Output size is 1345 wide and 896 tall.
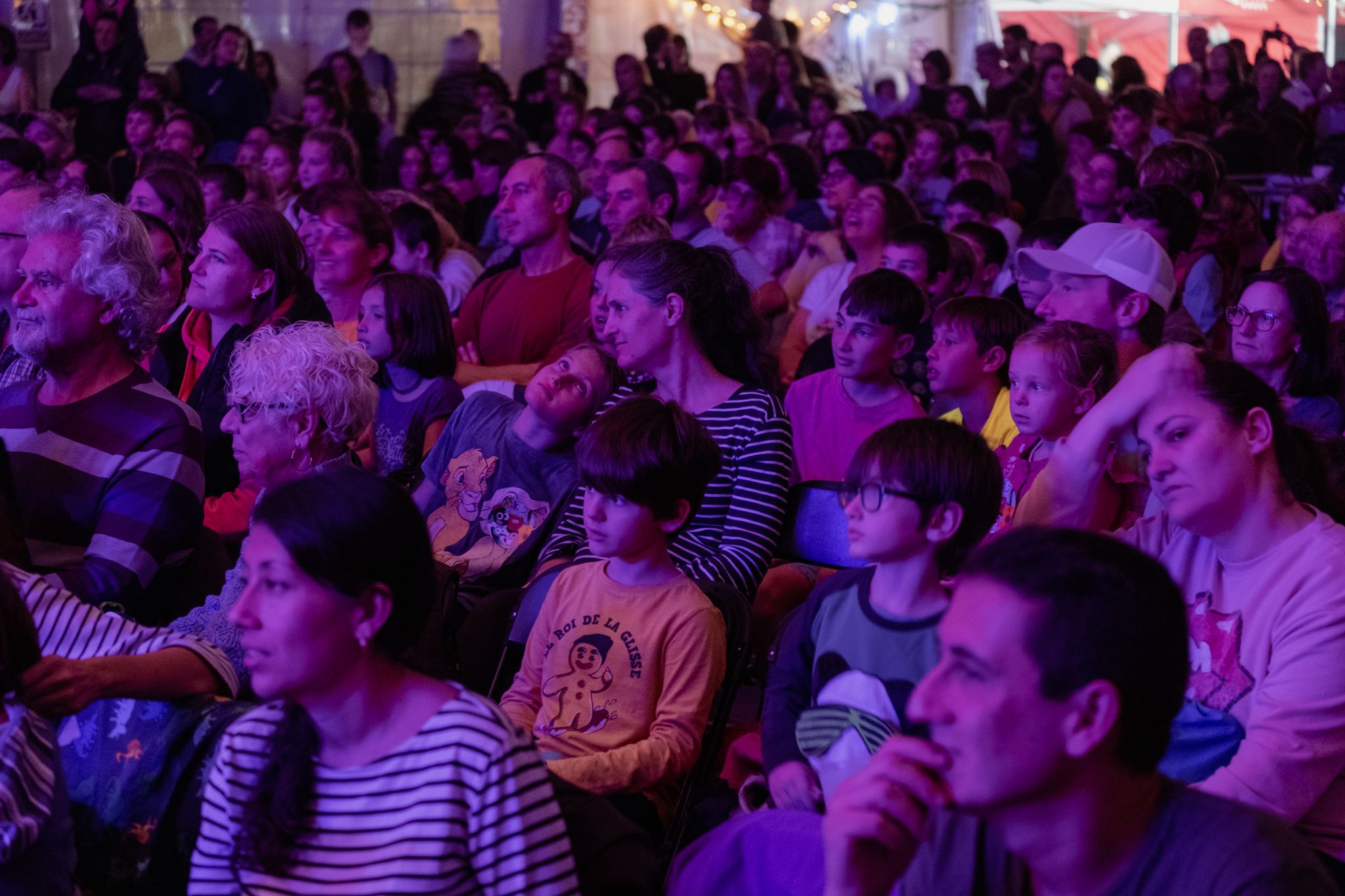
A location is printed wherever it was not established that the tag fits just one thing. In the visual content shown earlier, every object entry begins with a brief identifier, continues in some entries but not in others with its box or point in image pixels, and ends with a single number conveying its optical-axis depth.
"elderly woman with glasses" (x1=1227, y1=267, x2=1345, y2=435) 3.66
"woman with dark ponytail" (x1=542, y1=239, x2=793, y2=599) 3.08
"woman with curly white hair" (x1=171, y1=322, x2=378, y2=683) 2.73
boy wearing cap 3.76
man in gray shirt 1.32
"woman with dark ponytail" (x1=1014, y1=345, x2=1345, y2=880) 1.97
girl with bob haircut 3.89
